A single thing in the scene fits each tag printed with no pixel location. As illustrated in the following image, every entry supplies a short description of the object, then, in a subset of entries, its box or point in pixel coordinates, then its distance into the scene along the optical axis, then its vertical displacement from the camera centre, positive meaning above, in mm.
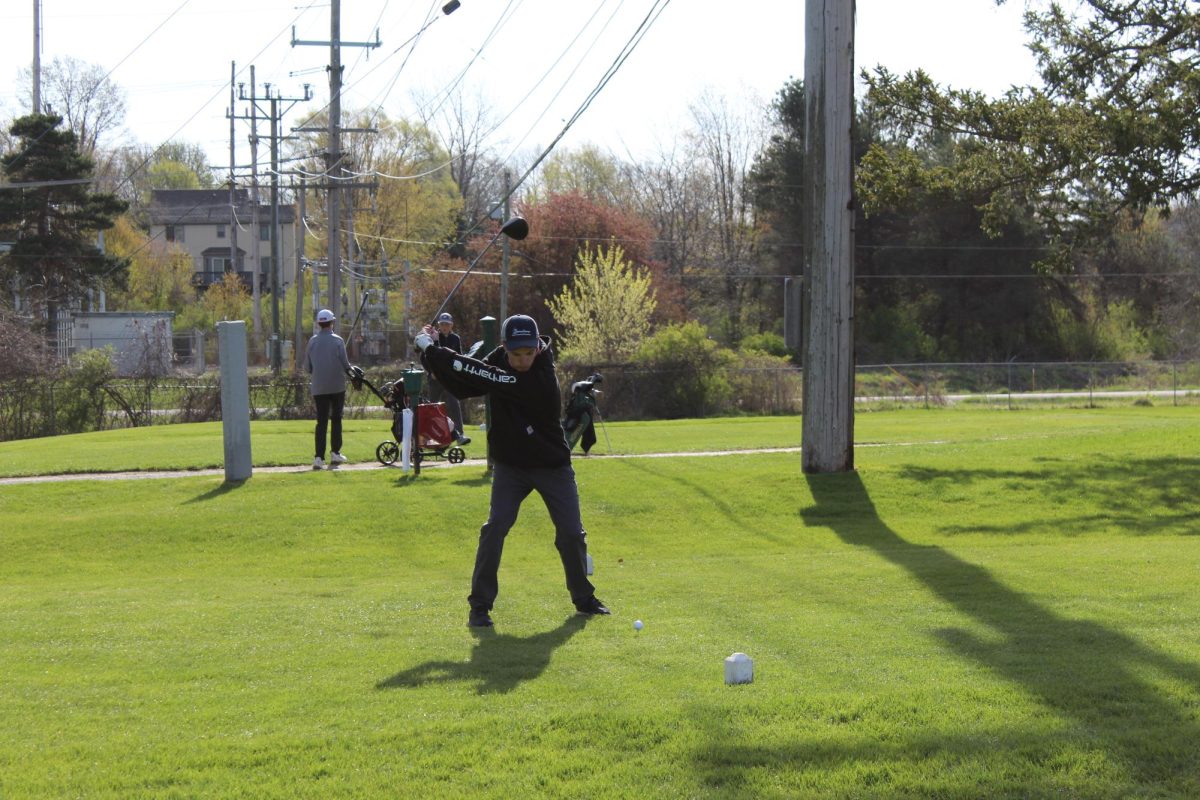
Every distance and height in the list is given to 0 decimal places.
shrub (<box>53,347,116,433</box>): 31406 -797
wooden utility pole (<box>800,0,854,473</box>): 16625 +1725
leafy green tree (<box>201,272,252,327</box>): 79062 +4170
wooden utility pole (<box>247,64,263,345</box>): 60175 +7132
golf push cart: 17703 -892
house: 97938 +11073
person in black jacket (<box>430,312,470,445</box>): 17000 -429
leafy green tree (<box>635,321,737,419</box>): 42781 -270
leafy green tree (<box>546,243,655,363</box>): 49656 +2179
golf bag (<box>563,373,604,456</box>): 17677 -632
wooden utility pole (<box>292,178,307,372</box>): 54800 +3195
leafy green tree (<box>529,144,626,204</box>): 87750 +13616
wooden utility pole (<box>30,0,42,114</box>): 53219 +13304
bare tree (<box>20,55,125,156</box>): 70031 +14709
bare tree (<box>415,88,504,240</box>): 90125 +14166
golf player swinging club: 8305 -517
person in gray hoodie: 17422 -30
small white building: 48969 +1386
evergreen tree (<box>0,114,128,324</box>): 49031 +6123
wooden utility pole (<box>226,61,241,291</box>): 61419 +12494
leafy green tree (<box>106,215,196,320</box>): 78625 +6101
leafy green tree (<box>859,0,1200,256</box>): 19703 +3748
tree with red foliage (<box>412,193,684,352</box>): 62469 +5120
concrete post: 16859 -450
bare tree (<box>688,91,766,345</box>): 74500 +7880
